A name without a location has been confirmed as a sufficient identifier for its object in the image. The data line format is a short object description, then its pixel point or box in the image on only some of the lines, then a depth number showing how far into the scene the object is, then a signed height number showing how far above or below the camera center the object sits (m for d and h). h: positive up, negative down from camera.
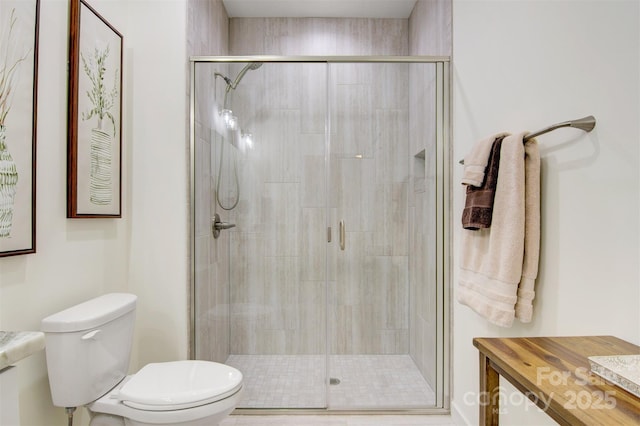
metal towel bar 1.01 +0.26
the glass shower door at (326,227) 2.03 -0.08
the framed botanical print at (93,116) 1.48 +0.44
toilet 1.30 -0.67
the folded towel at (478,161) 1.35 +0.20
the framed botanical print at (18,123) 1.15 +0.30
